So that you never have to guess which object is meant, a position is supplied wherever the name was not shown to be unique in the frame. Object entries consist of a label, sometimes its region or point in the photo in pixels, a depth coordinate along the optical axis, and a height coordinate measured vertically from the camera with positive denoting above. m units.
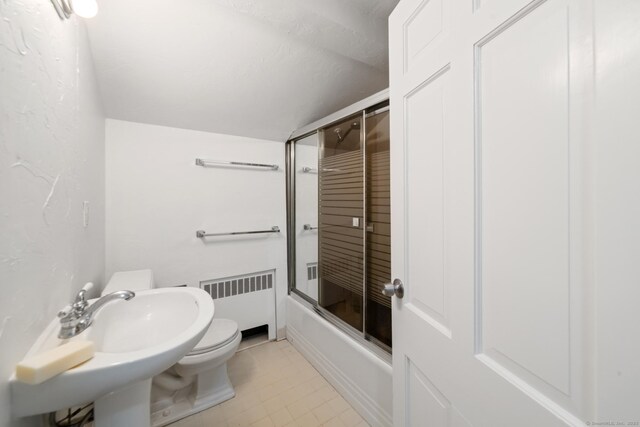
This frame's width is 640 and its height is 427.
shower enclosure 1.46 -0.07
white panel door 0.33 +0.00
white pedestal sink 0.53 -0.40
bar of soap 0.48 -0.31
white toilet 1.36 -1.03
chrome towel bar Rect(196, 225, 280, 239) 1.88 -0.17
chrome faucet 0.67 -0.30
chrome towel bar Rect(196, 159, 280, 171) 1.86 +0.40
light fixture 0.75 +0.69
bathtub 1.26 -0.96
